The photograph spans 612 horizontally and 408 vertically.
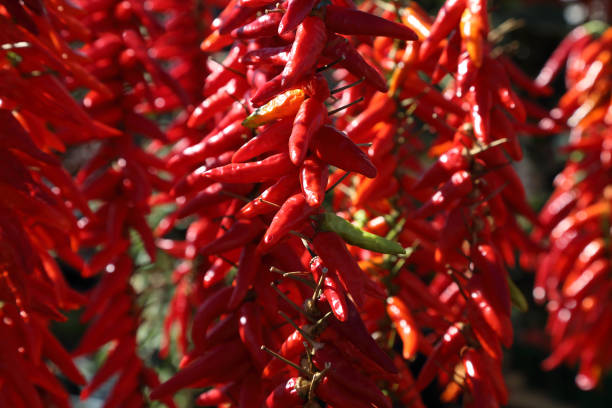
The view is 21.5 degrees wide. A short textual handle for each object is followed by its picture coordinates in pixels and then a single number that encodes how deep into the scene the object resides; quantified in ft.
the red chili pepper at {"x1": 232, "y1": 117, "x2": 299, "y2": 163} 3.98
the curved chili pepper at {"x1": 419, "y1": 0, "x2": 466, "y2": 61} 4.43
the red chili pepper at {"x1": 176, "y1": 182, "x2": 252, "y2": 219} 4.30
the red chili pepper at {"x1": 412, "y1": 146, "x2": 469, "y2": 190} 4.43
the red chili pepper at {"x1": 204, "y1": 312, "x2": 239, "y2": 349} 4.14
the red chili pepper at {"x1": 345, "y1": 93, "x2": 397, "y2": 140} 4.55
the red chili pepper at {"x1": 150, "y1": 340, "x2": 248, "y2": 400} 4.10
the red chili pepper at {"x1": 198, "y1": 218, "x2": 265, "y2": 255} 4.09
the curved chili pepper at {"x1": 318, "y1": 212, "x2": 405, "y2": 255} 3.91
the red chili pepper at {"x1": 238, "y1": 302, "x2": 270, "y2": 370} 4.05
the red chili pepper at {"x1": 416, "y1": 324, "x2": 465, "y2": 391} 4.34
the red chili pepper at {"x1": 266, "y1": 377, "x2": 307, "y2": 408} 3.89
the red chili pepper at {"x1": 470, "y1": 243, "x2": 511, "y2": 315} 4.27
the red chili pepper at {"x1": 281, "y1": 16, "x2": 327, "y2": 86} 3.81
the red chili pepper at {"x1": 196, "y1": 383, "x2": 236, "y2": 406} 4.21
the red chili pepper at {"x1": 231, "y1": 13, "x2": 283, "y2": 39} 4.03
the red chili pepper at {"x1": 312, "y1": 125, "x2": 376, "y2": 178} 3.90
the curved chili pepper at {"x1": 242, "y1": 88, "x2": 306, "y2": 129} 3.96
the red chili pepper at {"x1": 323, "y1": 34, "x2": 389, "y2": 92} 3.97
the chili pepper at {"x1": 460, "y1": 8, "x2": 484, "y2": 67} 4.32
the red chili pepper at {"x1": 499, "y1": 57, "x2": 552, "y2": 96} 5.37
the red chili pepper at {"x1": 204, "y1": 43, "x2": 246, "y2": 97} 4.50
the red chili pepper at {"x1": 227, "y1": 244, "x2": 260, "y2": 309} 4.07
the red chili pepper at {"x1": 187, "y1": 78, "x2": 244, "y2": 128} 4.56
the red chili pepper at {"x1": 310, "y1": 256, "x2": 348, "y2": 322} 3.80
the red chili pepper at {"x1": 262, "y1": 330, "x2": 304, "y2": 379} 3.99
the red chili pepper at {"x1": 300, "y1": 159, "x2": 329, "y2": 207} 3.80
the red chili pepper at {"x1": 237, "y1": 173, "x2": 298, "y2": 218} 3.95
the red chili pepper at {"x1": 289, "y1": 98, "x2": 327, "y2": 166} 3.84
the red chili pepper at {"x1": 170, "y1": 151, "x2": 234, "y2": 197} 4.34
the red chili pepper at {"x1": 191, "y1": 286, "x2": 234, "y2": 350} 4.23
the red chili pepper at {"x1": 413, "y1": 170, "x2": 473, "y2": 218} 4.36
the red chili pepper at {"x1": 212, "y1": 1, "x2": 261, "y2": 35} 4.22
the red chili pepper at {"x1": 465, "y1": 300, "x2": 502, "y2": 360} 4.27
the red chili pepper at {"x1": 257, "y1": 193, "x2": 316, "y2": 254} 3.85
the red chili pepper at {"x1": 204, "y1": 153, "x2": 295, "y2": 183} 3.97
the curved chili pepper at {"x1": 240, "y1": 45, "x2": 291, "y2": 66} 3.97
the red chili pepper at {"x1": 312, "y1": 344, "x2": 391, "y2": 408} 3.90
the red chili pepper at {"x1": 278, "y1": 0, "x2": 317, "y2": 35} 3.83
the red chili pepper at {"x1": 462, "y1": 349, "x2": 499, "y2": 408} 4.22
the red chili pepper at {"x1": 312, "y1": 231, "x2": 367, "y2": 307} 3.86
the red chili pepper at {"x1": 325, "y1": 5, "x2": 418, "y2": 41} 3.97
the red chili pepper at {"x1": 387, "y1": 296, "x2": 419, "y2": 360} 4.35
